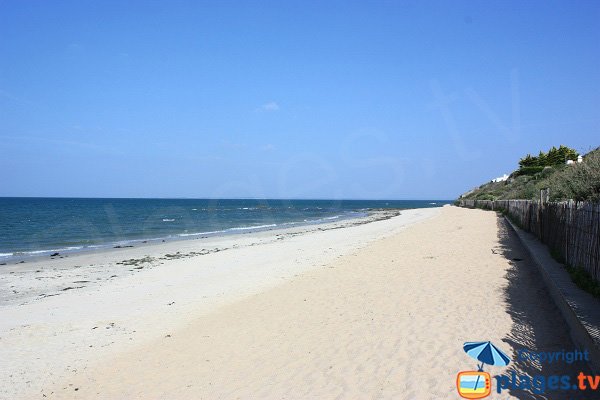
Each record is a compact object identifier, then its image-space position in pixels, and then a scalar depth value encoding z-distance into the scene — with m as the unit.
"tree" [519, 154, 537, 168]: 61.66
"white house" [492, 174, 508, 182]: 74.80
